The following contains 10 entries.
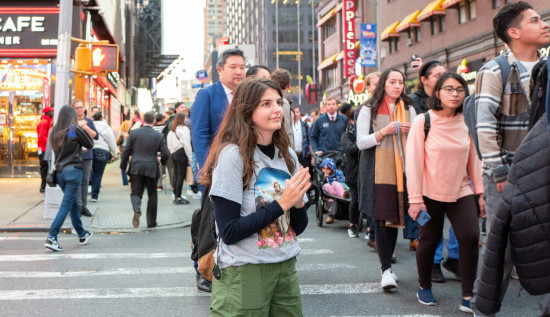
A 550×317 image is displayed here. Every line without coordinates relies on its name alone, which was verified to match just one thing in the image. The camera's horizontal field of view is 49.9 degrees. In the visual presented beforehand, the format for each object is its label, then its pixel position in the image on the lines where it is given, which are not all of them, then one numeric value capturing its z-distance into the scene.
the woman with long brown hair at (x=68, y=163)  7.91
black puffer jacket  2.37
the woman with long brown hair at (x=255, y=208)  2.83
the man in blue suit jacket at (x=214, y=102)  5.27
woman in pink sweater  4.81
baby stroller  9.46
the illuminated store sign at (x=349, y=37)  41.88
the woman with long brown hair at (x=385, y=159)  5.58
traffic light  12.02
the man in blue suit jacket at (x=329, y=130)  10.22
